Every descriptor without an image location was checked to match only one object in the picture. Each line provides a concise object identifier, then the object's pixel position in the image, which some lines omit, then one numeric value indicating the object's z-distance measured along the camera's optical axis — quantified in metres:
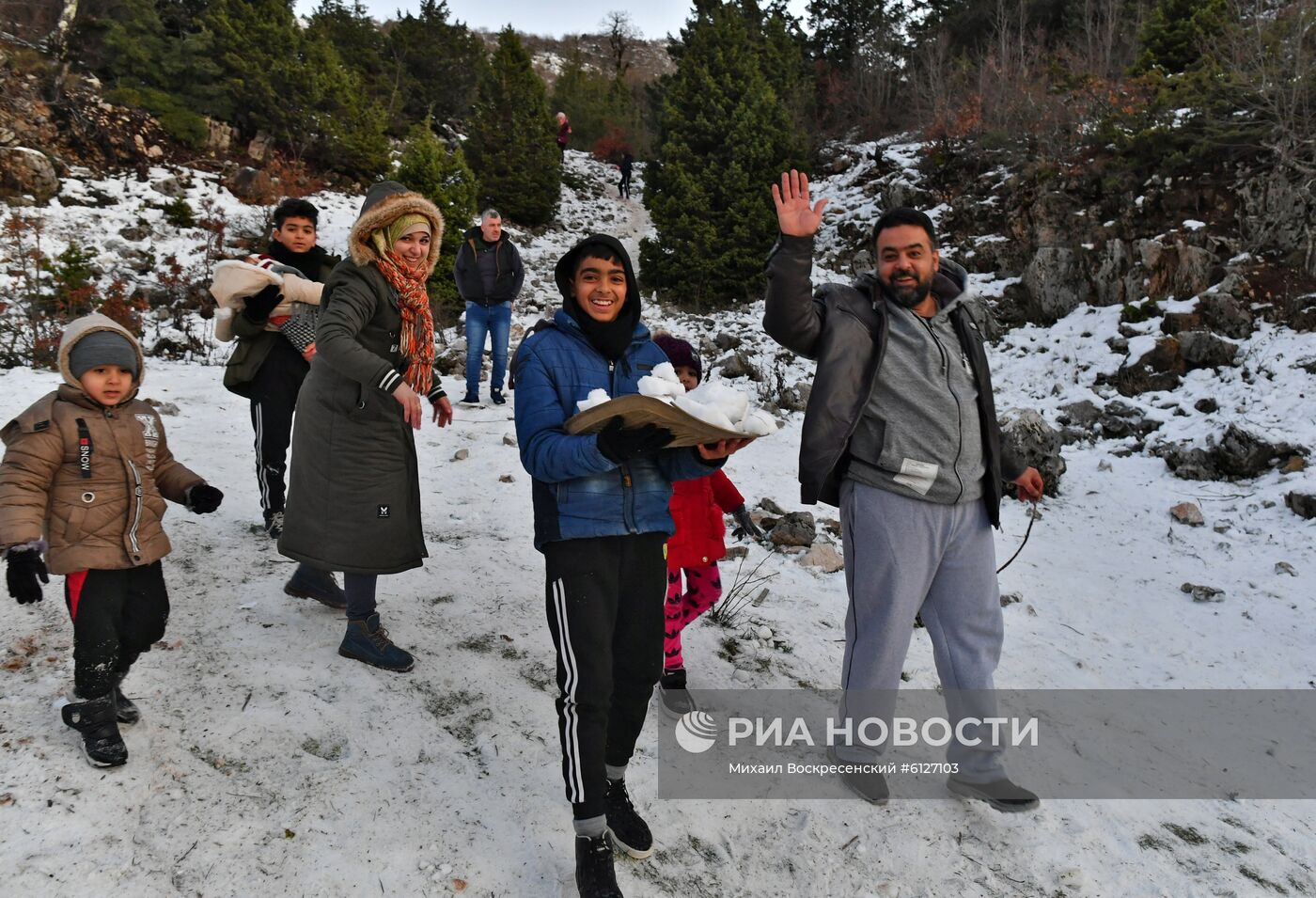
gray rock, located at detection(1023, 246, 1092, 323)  10.26
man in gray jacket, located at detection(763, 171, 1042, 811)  2.50
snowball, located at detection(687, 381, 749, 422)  1.92
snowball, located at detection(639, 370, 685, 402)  1.94
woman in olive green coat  2.88
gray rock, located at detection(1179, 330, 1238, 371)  7.68
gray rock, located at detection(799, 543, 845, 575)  4.87
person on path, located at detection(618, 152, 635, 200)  27.38
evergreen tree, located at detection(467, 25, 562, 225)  21.41
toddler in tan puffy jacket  2.20
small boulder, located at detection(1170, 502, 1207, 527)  5.91
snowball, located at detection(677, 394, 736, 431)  1.83
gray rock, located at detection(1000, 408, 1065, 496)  6.69
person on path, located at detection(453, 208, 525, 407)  7.82
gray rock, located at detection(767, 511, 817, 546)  5.16
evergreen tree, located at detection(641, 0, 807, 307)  14.91
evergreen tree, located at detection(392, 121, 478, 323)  13.53
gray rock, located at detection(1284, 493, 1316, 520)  5.61
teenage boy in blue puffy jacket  2.02
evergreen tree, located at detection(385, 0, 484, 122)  25.81
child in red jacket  3.13
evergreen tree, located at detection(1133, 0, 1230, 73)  12.49
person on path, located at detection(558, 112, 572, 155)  26.88
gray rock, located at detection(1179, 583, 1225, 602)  4.96
